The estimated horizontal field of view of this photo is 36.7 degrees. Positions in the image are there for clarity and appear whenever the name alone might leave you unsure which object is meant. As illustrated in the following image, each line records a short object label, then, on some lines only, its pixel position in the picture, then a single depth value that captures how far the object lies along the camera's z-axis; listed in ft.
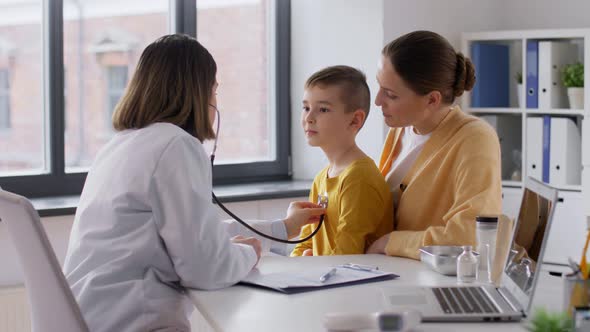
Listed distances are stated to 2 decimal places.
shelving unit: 12.42
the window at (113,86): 11.81
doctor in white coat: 6.03
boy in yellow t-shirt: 7.59
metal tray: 6.56
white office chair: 5.42
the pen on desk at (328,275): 6.22
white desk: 5.08
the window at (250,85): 12.84
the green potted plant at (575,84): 12.39
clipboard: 6.07
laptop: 5.10
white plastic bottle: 6.34
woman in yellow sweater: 7.17
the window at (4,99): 11.07
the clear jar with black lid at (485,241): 6.37
